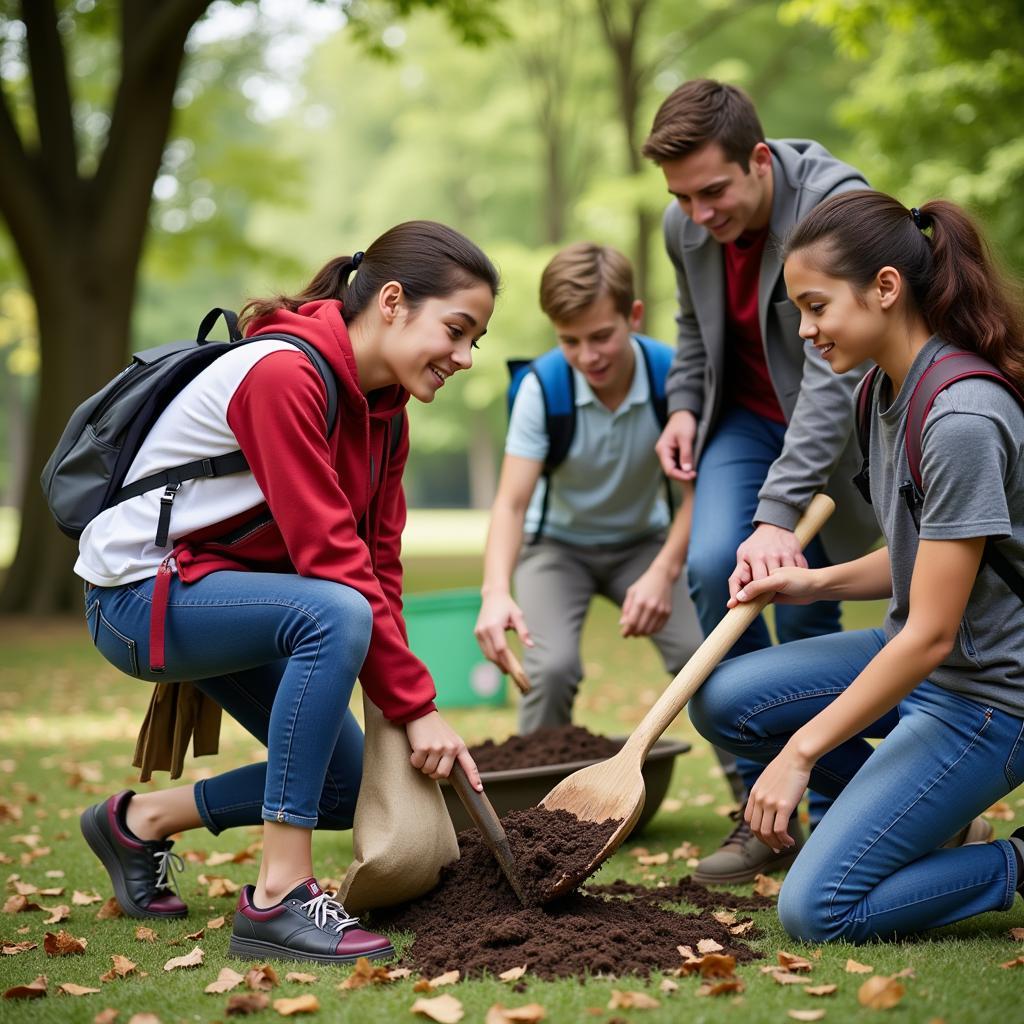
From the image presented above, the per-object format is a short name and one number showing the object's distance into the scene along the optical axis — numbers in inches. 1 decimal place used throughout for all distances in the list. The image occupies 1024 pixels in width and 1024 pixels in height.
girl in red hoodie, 122.7
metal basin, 158.7
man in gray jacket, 150.5
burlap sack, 128.0
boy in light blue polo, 186.1
